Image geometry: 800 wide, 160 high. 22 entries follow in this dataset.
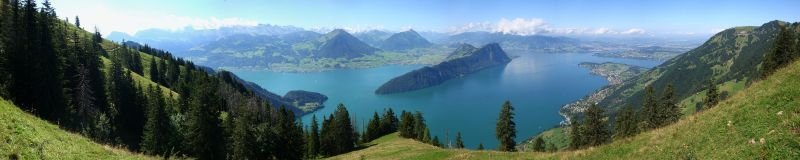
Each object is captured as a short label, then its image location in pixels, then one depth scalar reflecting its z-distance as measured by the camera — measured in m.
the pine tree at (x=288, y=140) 67.88
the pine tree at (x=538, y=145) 102.38
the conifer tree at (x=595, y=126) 80.06
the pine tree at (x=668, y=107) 76.62
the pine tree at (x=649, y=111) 79.29
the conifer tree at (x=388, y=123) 115.12
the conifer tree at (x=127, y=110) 79.56
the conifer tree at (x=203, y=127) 59.75
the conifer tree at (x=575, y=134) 87.25
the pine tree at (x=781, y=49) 63.61
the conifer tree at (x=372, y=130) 110.69
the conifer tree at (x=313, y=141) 91.81
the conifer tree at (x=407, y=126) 101.02
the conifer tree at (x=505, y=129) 78.38
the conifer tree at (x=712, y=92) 71.50
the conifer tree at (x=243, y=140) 61.22
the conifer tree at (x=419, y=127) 113.85
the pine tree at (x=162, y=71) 153.25
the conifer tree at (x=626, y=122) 88.21
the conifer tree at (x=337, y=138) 86.56
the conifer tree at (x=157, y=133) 61.44
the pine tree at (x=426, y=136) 108.18
